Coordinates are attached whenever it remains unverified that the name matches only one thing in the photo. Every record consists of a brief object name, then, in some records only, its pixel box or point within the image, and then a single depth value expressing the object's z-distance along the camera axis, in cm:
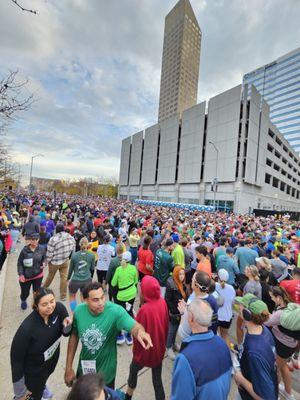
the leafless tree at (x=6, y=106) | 454
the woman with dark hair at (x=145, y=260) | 550
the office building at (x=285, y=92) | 9850
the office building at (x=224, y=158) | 4091
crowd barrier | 3453
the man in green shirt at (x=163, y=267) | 482
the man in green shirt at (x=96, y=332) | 220
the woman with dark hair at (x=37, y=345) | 213
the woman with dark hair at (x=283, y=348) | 303
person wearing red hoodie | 262
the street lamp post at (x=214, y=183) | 3009
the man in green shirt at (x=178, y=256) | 526
